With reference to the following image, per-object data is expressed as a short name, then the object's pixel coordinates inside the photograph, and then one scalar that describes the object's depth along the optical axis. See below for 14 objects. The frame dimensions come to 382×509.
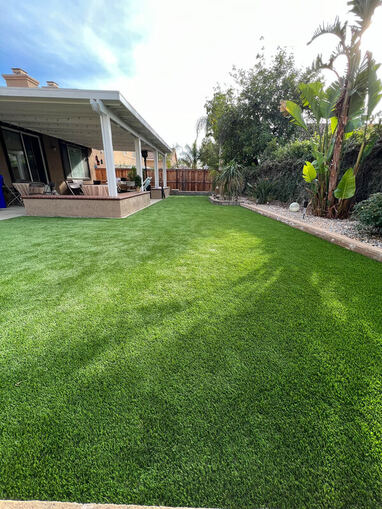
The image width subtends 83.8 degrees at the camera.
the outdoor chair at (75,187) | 9.24
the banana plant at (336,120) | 4.65
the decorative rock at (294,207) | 7.53
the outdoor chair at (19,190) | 7.03
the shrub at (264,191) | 9.38
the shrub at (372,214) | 3.82
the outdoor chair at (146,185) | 10.76
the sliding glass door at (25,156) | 7.76
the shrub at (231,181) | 9.44
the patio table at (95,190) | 6.54
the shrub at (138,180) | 8.83
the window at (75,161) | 10.78
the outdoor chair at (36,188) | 7.55
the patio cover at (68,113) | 5.09
